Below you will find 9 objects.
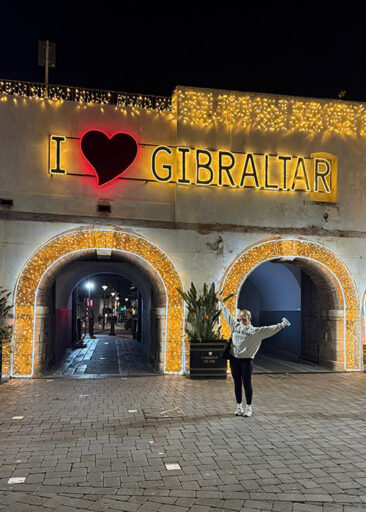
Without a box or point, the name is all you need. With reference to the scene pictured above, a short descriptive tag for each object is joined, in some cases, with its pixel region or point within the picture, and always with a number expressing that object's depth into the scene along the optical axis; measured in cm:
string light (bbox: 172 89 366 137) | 1107
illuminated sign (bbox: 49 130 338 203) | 1053
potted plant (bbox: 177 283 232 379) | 990
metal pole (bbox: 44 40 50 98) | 1124
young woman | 654
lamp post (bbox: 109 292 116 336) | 2438
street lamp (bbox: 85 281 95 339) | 2247
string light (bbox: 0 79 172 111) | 1048
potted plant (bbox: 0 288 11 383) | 949
